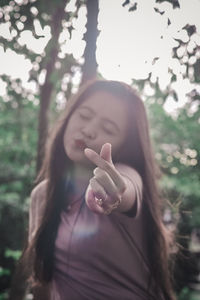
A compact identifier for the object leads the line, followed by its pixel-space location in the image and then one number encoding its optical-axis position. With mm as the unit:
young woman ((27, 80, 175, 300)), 1500
